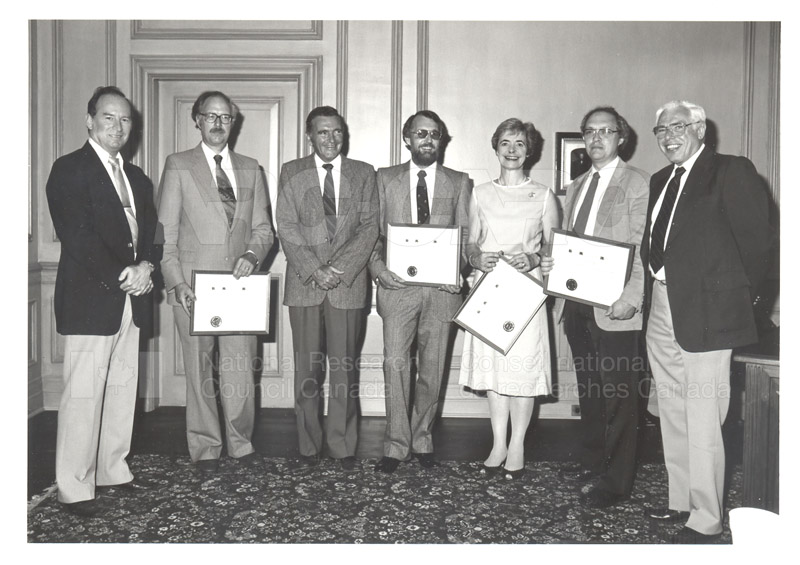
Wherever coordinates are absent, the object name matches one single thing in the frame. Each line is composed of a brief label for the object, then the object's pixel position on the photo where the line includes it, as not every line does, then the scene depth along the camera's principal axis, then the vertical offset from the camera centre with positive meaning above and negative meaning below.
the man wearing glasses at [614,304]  2.56 -0.12
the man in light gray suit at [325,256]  2.94 +0.07
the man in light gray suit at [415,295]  2.91 -0.11
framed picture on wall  3.76 +0.68
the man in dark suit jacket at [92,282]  2.49 -0.06
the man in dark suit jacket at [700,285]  2.22 -0.03
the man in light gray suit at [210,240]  2.87 +0.13
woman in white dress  2.81 +0.11
